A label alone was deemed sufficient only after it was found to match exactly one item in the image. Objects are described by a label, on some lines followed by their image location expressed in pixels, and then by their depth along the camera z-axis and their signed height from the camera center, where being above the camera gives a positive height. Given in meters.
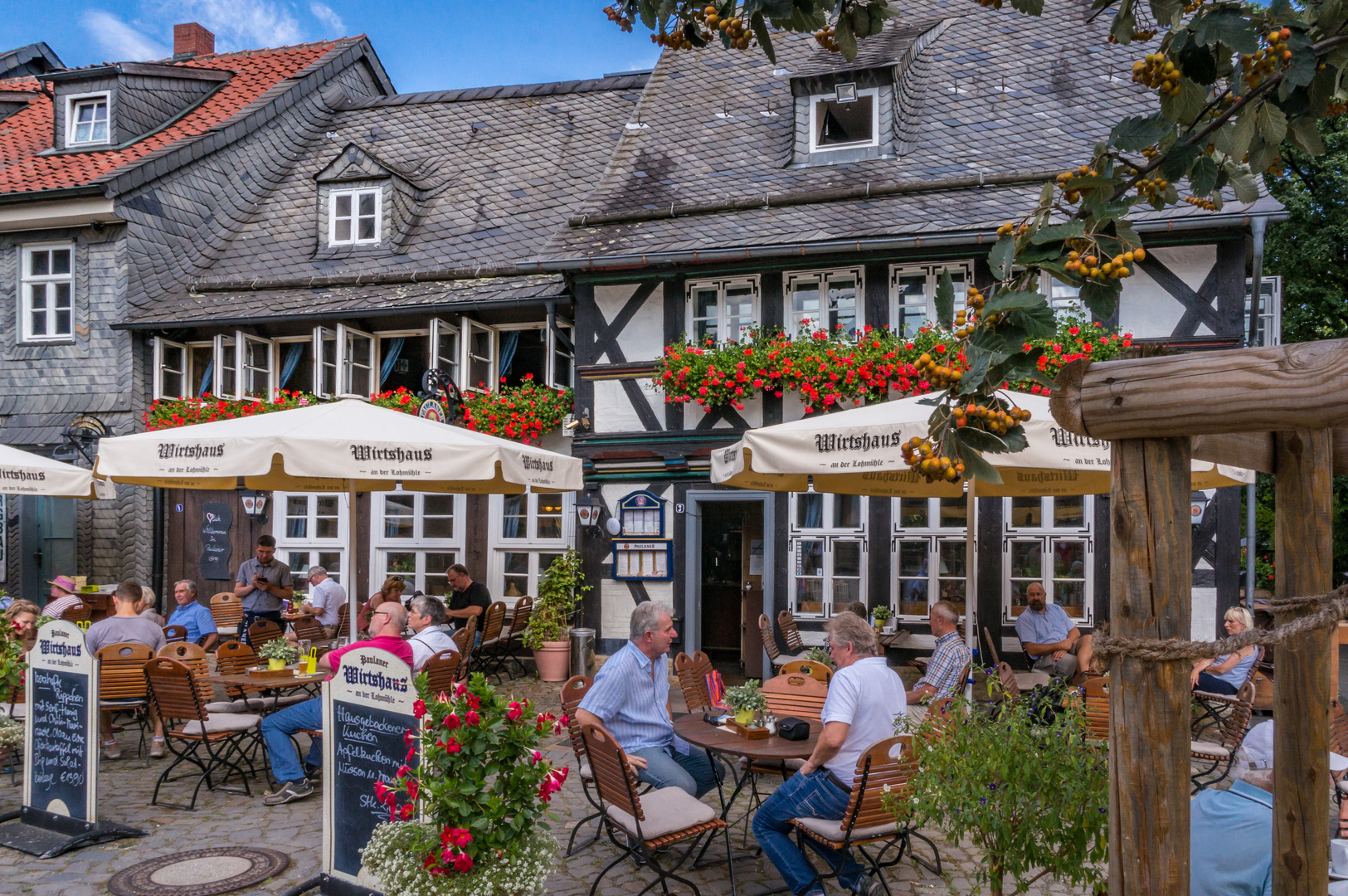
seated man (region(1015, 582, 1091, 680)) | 8.81 -1.20
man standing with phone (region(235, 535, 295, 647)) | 10.64 -0.97
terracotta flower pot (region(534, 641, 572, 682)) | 11.05 -1.78
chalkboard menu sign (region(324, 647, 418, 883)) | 4.39 -1.09
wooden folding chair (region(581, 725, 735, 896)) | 4.38 -1.43
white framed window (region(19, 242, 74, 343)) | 14.62 +2.84
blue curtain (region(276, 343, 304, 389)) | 14.22 +1.77
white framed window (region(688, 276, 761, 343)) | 11.70 +2.10
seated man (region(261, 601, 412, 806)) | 6.29 -1.44
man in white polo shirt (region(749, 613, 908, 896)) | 4.52 -1.24
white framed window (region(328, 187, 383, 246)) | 15.13 +4.04
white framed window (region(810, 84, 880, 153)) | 12.80 +4.65
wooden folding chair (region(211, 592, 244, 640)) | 12.01 -1.38
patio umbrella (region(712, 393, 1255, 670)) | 5.63 +0.22
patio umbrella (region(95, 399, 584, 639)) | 6.49 +0.27
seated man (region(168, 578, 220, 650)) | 9.09 -1.14
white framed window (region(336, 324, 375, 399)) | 13.66 +1.73
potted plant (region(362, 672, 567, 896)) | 3.77 -1.16
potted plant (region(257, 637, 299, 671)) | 7.12 -1.11
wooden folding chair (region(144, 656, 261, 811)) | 6.31 -1.44
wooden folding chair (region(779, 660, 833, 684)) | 6.64 -1.14
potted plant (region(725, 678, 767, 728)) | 5.37 -1.10
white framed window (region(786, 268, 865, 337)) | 11.38 +2.14
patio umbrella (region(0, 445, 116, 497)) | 9.67 +0.14
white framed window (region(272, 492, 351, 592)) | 13.84 -0.52
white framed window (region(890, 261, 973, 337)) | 11.14 +2.15
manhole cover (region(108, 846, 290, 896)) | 4.82 -1.84
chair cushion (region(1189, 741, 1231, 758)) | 6.06 -1.50
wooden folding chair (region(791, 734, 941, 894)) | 4.28 -1.31
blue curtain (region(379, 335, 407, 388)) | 13.91 +1.79
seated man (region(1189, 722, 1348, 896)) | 3.51 -1.20
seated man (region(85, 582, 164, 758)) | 7.42 -1.01
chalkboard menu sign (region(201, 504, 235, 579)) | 13.95 -0.64
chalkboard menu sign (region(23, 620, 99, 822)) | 5.53 -1.27
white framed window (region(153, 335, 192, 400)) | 14.42 +1.72
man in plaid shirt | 6.00 -0.98
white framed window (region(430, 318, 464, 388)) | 13.32 +1.88
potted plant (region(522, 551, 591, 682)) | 11.08 -1.36
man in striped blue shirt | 5.16 -1.09
